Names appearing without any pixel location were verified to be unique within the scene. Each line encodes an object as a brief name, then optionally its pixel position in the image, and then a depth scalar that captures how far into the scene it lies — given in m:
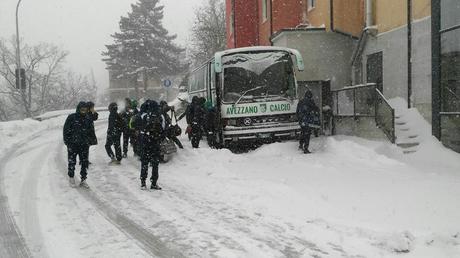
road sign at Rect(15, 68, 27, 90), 26.94
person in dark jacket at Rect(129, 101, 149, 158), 9.67
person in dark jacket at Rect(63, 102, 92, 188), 9.80
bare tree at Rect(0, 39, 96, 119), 60.97
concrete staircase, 12.69
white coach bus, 14.70
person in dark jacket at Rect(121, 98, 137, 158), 13.88
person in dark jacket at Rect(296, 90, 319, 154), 13.53
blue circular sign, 31.23
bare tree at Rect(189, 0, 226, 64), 46.88
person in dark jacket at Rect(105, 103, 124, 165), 13.14
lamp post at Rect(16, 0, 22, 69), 29.08
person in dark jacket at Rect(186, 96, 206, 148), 15.12
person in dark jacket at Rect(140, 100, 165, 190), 9.40
